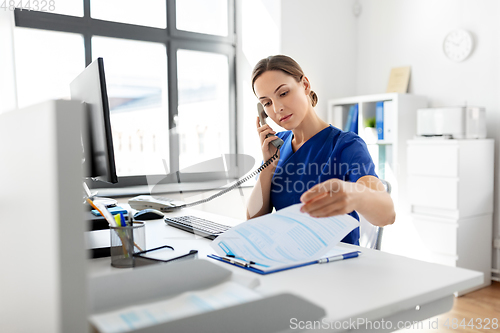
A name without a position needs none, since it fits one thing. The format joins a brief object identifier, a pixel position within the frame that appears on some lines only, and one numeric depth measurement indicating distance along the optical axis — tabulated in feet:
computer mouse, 5.35
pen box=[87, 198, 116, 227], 3.16
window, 9.09
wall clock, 10.22
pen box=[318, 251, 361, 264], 3.09
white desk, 2.29
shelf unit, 10.59
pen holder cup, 3.13
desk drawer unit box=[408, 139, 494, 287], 9.24
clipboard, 2.88
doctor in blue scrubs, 4.32
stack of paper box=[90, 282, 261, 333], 1.51
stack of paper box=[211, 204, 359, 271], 3.03
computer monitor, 3.71
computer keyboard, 4.15
